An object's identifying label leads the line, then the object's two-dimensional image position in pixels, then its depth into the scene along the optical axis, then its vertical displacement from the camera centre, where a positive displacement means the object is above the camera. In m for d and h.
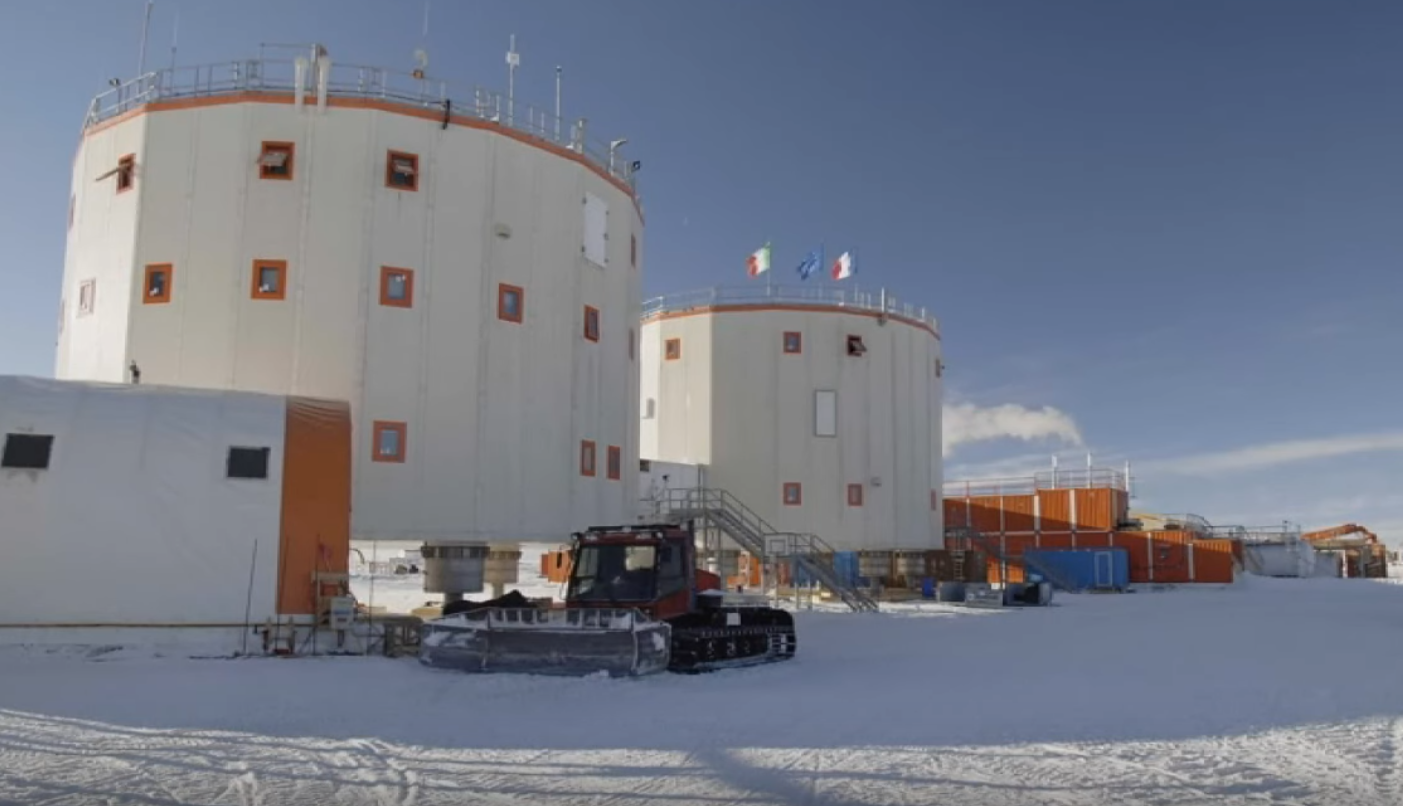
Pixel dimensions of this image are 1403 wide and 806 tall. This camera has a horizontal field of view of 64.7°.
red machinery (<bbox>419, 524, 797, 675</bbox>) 19.55 -1.21
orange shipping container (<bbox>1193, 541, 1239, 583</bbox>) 63.78 +0.39
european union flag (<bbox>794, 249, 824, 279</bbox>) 50.66 +13.44
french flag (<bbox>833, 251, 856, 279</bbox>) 50.16 +13.32
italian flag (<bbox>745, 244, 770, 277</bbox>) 49.44 +13.27
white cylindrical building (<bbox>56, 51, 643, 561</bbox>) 28.78 +7.33
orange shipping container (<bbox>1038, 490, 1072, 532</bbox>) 68.00 +3.29
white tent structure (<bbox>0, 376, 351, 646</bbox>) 21.88 +0.80
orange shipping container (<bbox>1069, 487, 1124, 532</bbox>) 66.56 +3.37
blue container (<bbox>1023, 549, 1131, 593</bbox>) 61.59 -0.19
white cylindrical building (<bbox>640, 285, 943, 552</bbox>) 48.62 +6.58
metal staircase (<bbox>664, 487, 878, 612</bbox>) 39.81 +0.62
